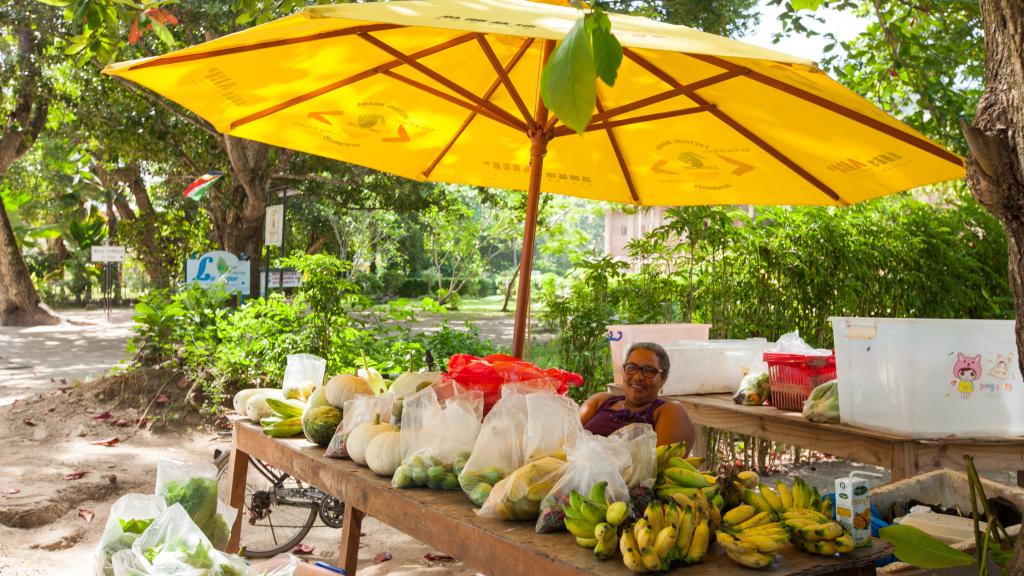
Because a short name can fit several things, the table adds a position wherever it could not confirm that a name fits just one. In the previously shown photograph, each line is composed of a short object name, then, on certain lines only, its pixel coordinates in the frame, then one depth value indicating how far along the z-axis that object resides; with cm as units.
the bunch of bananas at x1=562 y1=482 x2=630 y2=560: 203
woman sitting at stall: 392
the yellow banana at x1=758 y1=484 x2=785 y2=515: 225
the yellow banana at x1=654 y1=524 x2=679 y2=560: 194
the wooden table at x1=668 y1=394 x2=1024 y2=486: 342
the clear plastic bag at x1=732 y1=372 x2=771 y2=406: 452
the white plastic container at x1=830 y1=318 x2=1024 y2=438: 339
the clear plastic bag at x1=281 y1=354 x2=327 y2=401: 388
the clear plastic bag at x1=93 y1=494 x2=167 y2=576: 246
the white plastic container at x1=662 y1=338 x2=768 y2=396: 490
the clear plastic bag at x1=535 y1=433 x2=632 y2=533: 222
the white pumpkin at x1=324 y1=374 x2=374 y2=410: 338
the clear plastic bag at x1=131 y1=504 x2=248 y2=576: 222
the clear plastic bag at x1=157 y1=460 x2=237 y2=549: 274
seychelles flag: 1172
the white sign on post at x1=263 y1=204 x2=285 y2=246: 967
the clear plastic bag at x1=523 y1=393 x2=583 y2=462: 252
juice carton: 218
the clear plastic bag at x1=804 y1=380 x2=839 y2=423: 388
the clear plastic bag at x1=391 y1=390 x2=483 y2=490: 266
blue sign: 997
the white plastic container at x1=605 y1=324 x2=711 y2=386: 504
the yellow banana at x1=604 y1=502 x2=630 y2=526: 206
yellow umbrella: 358
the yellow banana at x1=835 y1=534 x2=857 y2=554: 211
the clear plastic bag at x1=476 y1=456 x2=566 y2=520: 231
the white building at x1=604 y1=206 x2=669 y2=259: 4299
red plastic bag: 314
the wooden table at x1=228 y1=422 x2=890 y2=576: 204
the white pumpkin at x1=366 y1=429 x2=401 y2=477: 281
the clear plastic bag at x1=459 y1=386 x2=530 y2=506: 248
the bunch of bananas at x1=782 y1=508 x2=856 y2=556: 211
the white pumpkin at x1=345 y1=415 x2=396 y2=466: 296
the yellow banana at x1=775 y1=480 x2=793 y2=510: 227
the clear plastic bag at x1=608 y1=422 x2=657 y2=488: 233
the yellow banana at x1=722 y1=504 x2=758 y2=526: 215
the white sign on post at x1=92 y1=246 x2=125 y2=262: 2241
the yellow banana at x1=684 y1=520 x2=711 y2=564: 201
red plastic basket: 425
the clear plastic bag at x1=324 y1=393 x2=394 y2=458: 309
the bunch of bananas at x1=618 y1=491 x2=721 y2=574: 193
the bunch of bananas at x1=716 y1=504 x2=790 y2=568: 198
